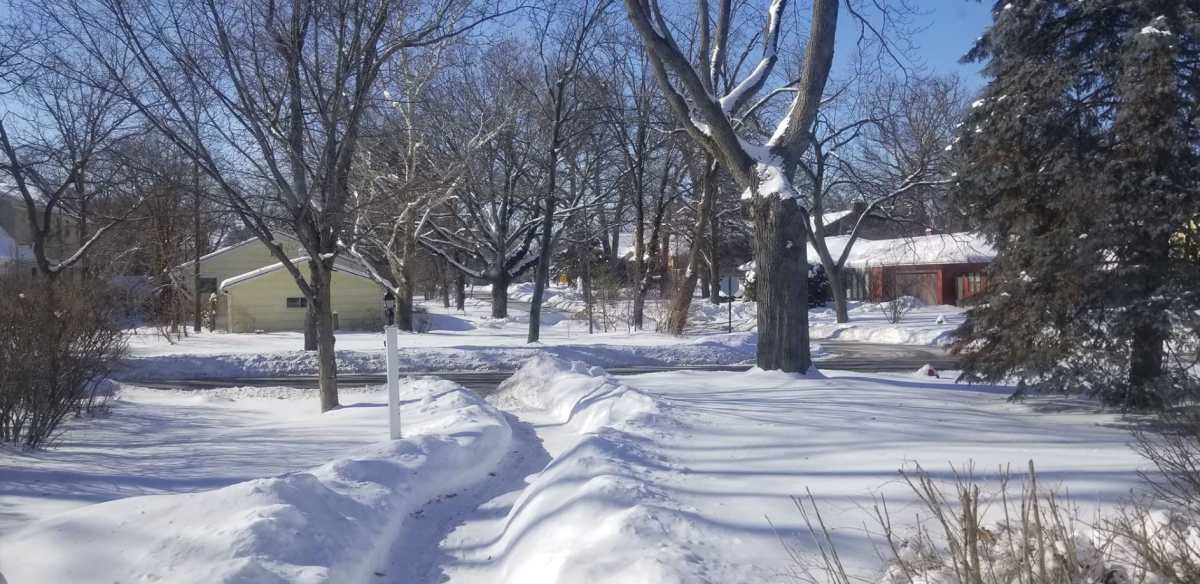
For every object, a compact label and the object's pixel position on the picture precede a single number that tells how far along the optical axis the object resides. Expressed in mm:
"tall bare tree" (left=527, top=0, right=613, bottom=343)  22828
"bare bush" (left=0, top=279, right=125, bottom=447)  10031
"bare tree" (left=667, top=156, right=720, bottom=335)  28578
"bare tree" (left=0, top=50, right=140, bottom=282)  17953
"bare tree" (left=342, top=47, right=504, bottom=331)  25438
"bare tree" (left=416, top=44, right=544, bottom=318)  30891
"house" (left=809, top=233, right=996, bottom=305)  45000
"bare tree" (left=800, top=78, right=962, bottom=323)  33125
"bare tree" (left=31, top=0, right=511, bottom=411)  12844
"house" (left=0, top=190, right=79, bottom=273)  21203
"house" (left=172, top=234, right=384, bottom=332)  33594
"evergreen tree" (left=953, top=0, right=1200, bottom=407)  9742
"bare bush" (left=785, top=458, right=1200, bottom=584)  3285
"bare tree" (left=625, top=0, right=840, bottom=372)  12547
